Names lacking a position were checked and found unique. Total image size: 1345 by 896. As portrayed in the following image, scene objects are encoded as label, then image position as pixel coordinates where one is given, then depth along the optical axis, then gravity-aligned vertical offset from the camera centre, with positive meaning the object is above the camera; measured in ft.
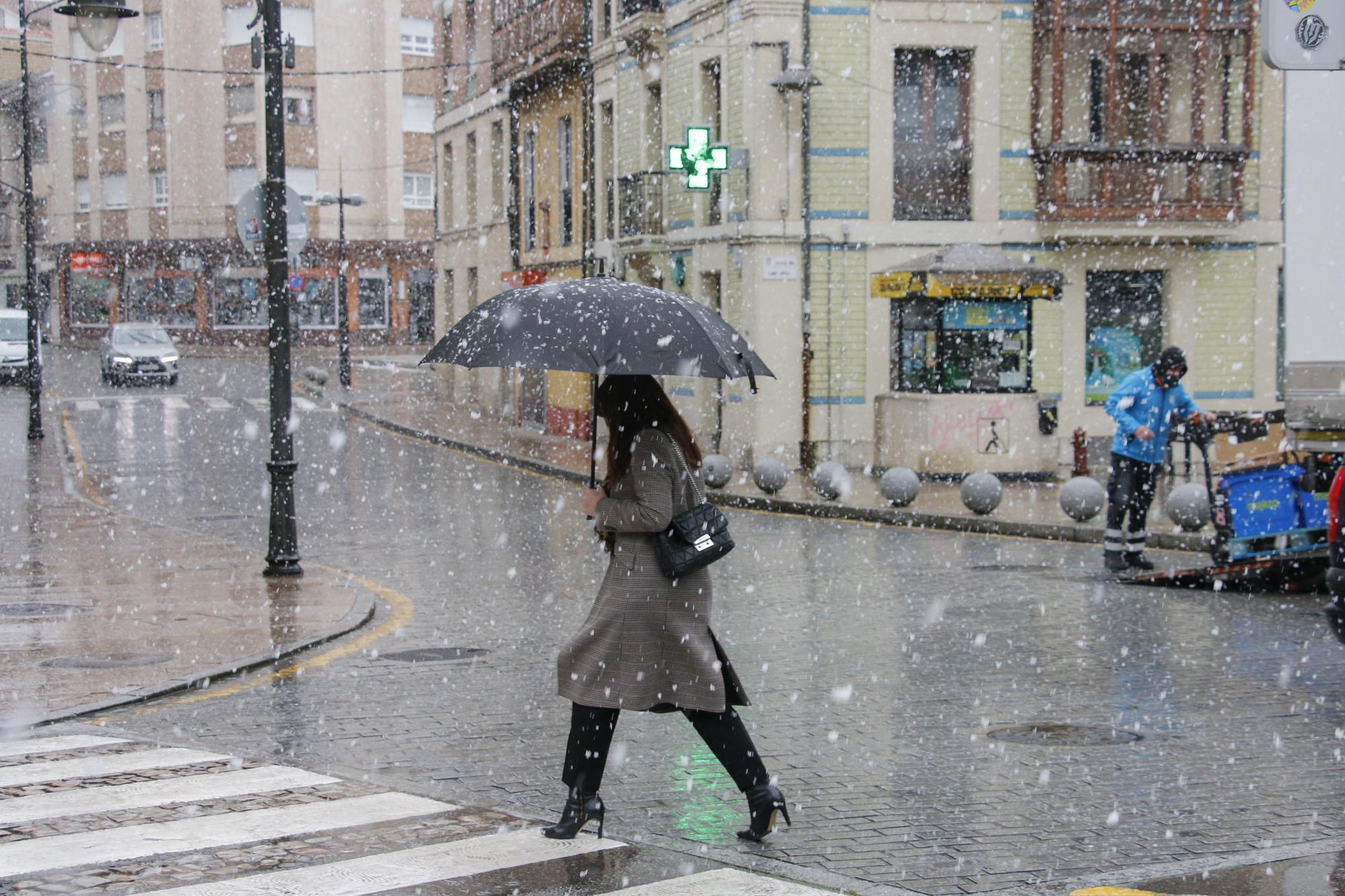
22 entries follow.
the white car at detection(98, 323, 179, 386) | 155.53 -0.39
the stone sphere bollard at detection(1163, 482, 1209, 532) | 52.80 -4.81
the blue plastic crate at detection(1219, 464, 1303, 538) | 41.91 -3.66
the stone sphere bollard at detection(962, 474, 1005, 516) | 60.03 -5.02
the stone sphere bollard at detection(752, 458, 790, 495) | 68.23 -4.94
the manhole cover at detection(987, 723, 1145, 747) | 27.14 -6.13
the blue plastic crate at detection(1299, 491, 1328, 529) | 41.55 -3.87
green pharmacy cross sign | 79.56 +8.90
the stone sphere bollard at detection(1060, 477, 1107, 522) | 57.06 -4.93
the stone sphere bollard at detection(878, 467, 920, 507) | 62.95 -4.98
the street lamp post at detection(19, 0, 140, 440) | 97.76 +5.18
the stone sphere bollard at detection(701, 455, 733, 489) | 71.51 -5.00
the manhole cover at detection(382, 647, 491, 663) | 35.32 -6.25
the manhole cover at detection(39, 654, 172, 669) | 33.81 -6.08
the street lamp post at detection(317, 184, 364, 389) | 161.07 +4.78
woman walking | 20.58 -3.39
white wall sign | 84.48 +4.11
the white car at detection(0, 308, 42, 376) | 159.63 +1.08
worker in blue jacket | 46.50 -2.36
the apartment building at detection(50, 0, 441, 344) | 219.20 +24.66
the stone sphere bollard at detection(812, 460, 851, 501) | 66.59 -5.01
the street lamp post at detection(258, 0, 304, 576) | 44.34 +2.13
